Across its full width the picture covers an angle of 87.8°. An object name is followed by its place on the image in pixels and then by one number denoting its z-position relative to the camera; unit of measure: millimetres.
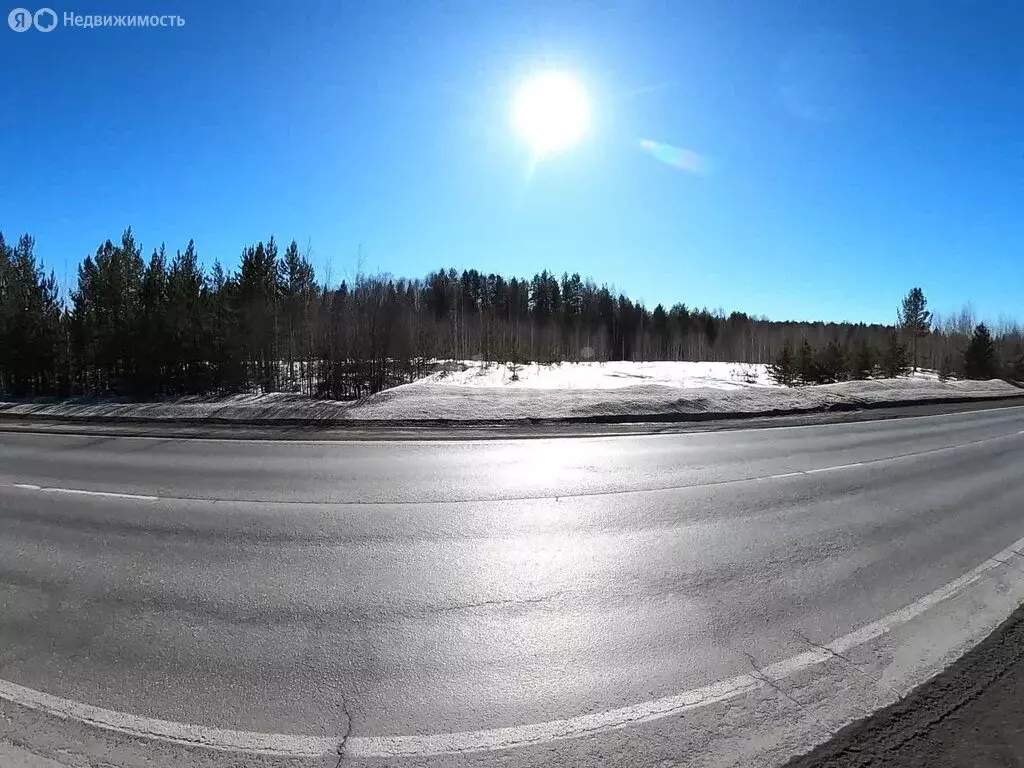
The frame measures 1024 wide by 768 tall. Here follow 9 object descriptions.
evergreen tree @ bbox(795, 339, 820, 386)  36031
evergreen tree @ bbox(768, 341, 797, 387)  37031
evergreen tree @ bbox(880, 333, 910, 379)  44906
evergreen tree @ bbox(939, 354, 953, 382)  56538
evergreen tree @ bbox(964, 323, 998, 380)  50656
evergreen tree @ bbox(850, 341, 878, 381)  41000
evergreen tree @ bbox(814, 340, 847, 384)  36781
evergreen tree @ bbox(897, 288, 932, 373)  62000
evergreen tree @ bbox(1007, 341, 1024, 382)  57250
